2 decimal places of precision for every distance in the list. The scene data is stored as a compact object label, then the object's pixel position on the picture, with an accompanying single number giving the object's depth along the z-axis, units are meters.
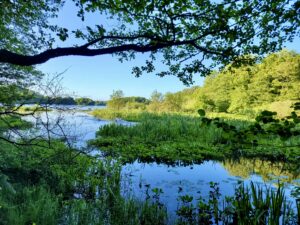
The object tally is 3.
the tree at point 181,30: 2.04
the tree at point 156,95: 46.08
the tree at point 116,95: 31.03
